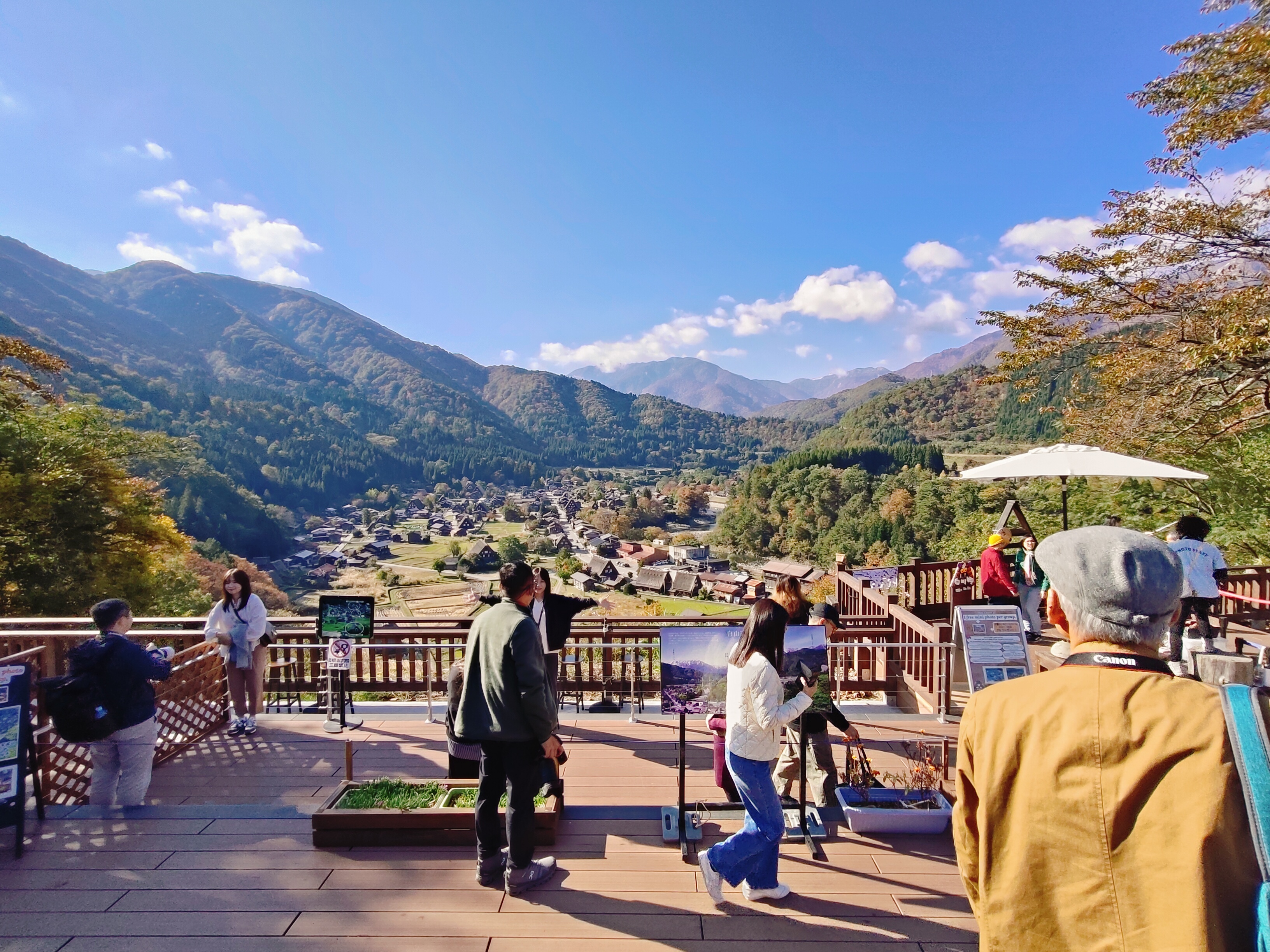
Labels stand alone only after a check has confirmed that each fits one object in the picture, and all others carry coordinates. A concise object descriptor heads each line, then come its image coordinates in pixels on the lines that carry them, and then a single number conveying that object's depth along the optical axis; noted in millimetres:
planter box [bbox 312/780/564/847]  3539
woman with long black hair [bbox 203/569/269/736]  5301
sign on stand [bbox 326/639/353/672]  5422
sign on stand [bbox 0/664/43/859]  3512
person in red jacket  6168
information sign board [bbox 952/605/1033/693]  4359
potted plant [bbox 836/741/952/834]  3619
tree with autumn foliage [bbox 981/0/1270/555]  8289
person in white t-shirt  5715
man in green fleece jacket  3023
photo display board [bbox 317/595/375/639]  5480
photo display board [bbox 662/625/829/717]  3703
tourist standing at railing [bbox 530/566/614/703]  4586
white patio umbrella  5742
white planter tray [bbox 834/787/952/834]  3600
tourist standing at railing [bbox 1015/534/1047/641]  6969
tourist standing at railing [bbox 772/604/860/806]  3861
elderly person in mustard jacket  1205
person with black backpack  3848
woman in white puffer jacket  2889
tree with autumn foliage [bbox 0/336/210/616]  15289
